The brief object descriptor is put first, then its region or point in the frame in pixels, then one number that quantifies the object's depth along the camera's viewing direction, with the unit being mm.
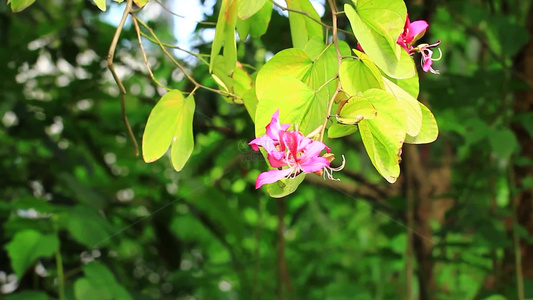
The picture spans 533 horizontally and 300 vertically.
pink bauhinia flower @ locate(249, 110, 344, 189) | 1733
